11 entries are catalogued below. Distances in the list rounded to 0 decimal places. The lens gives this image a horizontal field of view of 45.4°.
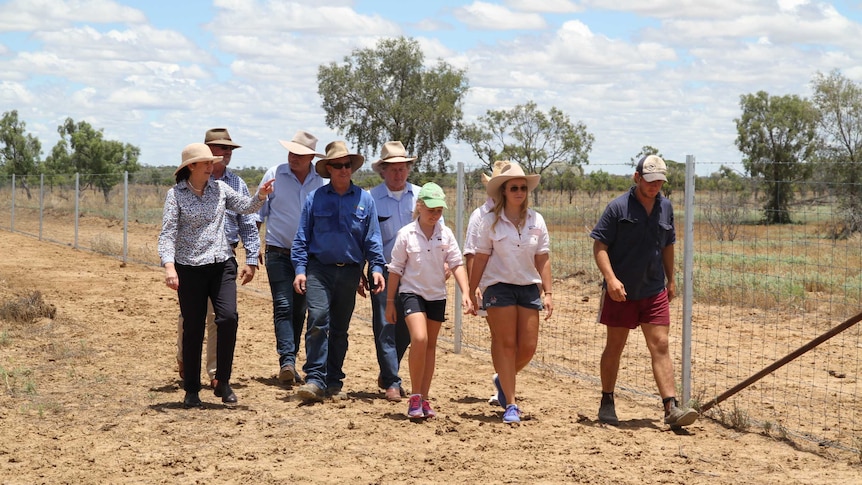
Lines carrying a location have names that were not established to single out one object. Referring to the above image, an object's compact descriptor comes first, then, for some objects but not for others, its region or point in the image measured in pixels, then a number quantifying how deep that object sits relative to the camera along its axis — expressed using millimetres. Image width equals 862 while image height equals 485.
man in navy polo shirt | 7211
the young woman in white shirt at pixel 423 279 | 7230
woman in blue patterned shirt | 7266
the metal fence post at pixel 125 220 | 19619
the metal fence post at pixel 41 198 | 25750
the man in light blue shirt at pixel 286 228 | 8227
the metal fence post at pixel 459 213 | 10002
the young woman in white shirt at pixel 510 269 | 7168
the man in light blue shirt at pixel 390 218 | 8000
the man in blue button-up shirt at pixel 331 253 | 7688
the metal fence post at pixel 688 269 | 7497
